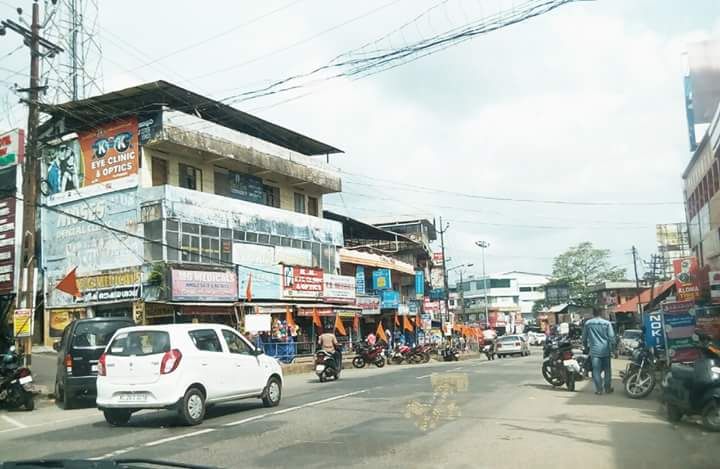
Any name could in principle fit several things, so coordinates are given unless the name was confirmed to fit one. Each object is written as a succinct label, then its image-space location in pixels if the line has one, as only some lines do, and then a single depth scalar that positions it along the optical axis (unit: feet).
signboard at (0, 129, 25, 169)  60.59
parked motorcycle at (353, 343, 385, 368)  94.99
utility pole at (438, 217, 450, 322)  173.27
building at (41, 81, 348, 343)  87.45
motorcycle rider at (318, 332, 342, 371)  65.11
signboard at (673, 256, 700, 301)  70.79
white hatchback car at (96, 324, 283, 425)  32.48
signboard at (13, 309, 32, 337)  54.24
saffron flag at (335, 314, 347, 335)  111.45
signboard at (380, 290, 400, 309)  139.33
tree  269.85
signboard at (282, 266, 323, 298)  105.70
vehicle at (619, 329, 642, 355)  103.82
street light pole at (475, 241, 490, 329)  250.86
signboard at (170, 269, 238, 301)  84.84
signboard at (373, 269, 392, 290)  139.13
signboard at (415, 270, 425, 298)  169.17
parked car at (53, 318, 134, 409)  47.26
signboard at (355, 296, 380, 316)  130.18
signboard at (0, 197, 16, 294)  74.79
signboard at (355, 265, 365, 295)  131.23
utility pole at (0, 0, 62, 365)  56.08
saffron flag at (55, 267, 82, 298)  59.93
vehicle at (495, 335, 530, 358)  136.67
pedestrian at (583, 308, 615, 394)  44.14
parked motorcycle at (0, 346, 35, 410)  46.16
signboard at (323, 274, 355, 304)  115.99
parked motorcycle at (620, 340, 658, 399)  41.14
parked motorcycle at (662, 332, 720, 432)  28.25
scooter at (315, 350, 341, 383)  63.62
